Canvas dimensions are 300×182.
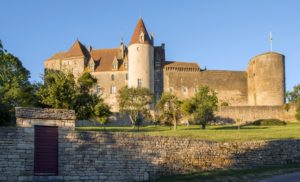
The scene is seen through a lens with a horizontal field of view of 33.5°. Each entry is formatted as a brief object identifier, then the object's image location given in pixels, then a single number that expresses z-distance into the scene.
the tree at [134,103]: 50.55
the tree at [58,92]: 34.03
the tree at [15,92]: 31.82
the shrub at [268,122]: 53.60
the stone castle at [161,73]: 75.44
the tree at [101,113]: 39.22
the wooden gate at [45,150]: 17.50
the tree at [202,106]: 45.56
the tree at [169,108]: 49.28
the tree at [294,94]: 87.74
